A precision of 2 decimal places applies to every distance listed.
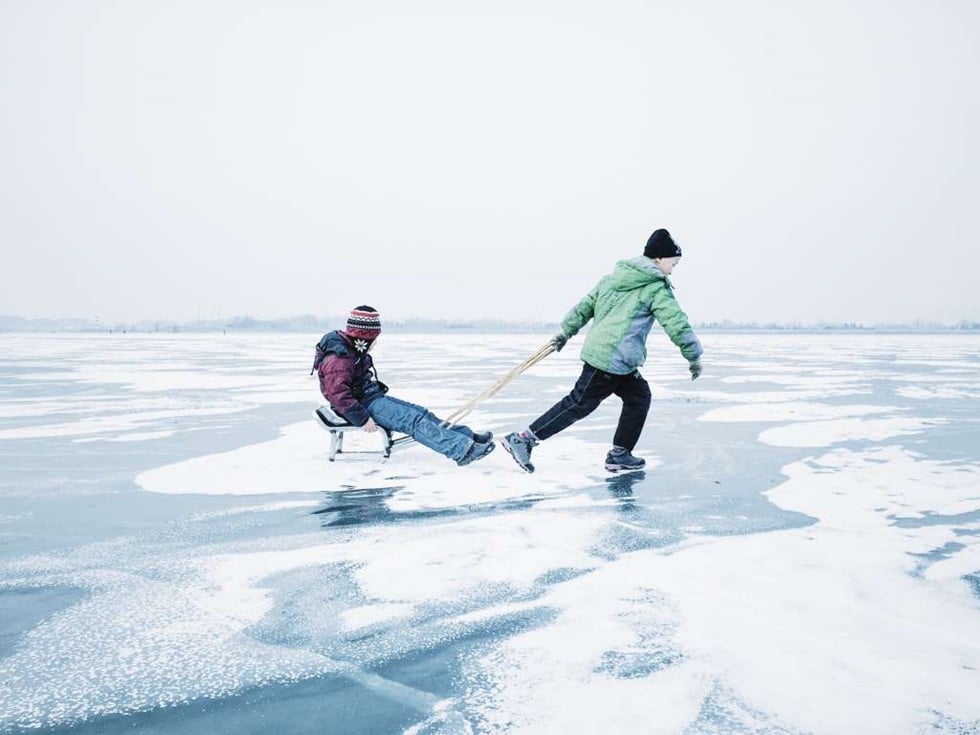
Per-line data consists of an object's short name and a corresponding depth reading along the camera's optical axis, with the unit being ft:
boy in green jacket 16.66
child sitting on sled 16.55
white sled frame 17.71
